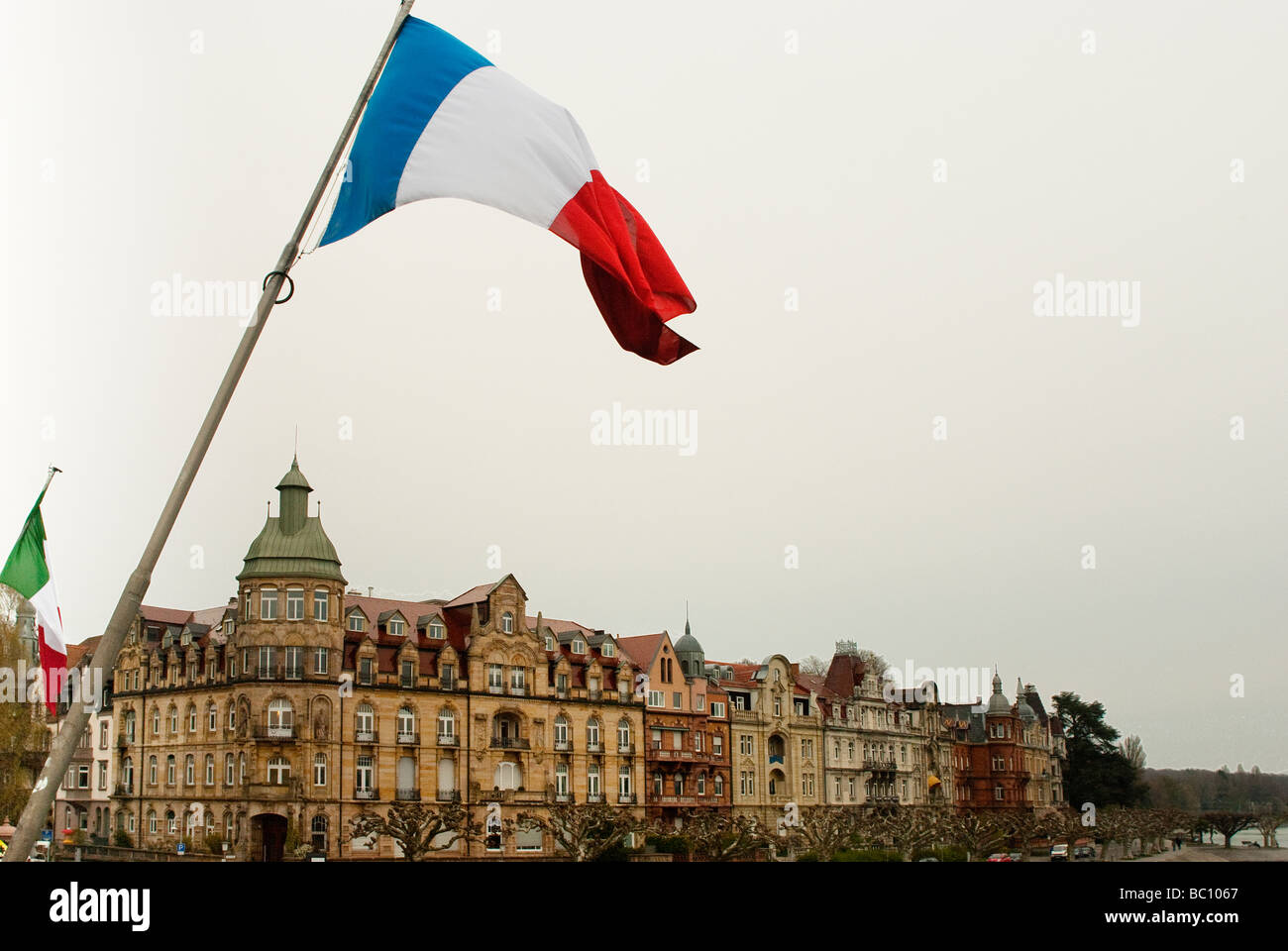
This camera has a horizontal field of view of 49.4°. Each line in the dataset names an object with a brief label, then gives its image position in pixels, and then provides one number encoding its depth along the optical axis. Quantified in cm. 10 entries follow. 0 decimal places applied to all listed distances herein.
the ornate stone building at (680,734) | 8112
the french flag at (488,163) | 1166
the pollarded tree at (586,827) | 6072
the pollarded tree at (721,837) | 6425
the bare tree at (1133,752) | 11400
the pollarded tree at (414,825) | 5831
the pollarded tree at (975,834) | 6781
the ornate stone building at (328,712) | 6756
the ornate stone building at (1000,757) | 11425
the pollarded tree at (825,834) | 6125
